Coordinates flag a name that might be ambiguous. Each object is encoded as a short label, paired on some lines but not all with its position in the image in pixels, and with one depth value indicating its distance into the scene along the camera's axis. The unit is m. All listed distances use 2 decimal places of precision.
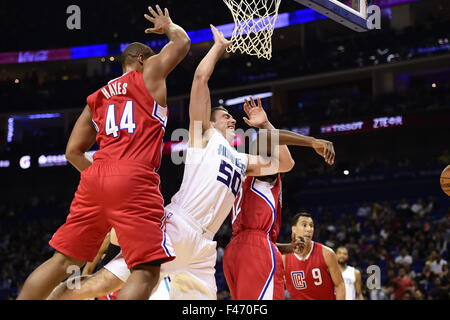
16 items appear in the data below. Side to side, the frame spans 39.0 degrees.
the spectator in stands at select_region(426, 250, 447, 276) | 14.15
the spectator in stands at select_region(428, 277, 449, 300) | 12.24
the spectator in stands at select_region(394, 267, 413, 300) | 13.12
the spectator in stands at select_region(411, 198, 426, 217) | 17.79
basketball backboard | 5.98
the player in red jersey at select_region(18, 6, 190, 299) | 3.76
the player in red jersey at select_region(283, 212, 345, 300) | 6.82
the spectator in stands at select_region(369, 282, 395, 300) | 13.12
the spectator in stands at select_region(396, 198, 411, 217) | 17.83
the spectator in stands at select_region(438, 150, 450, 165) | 20.33
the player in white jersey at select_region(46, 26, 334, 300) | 4.33
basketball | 5.76
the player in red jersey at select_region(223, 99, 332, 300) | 4.83
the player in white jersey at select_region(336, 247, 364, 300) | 8.88
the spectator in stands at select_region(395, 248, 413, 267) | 14.83
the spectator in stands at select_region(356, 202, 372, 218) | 19.31
